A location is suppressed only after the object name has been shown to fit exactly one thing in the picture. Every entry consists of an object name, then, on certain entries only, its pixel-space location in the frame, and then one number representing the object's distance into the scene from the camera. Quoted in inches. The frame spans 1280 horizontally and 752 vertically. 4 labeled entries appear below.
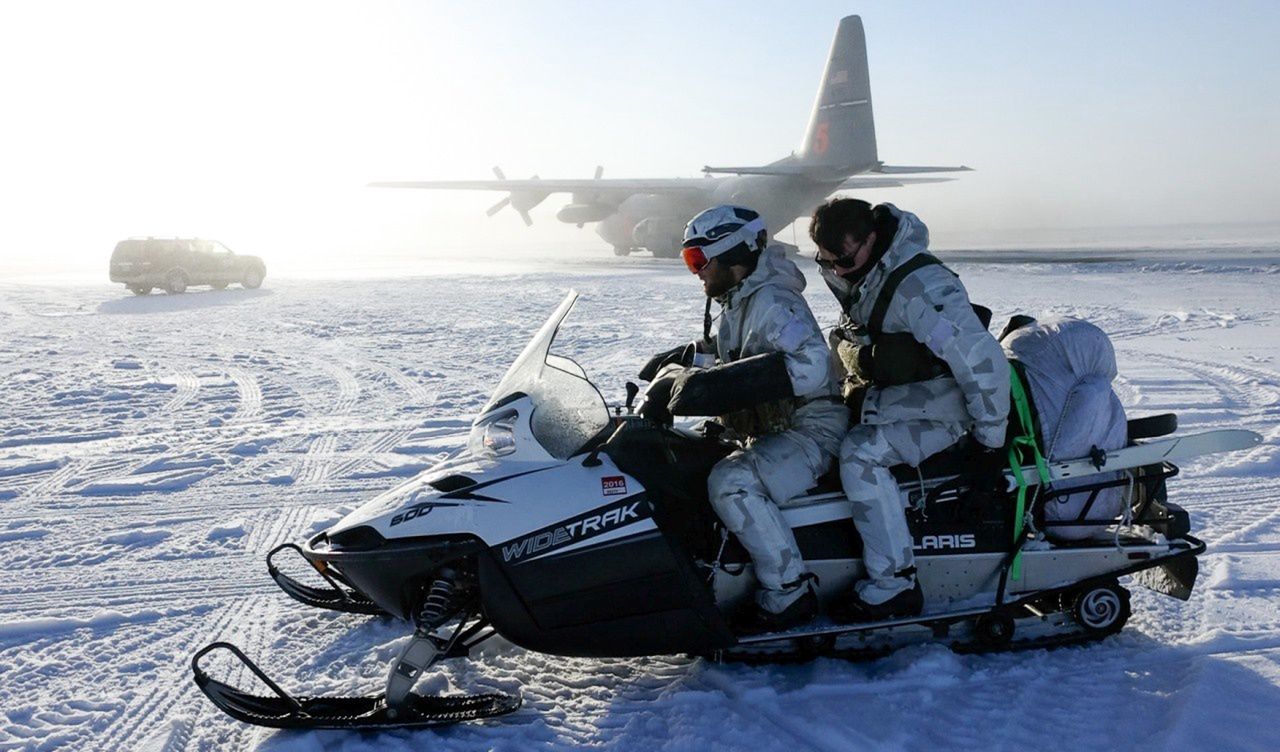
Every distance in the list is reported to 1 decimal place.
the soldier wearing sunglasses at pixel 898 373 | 133.4
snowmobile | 131.4
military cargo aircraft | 1086.4
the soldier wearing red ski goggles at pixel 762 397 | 131.9
